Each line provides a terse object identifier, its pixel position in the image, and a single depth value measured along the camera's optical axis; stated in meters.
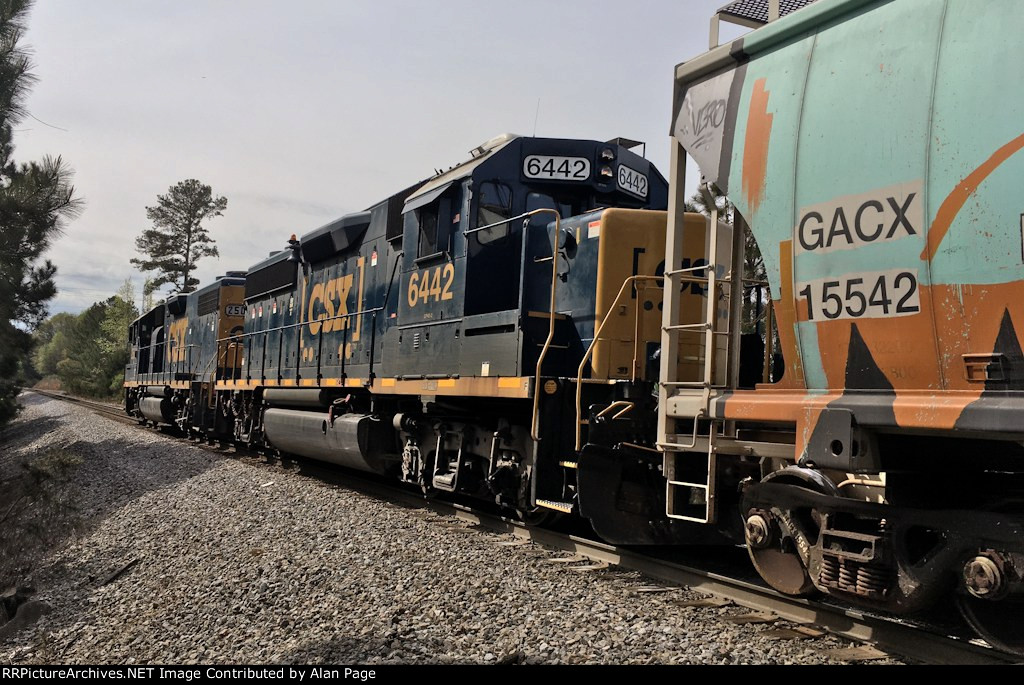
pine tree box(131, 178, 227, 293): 51.91
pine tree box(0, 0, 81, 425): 9.79
